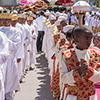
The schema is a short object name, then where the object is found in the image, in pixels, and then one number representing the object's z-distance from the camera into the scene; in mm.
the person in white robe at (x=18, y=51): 7107
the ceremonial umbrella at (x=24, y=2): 35995
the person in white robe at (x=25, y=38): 8611
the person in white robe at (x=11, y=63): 6231
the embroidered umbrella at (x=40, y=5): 25787
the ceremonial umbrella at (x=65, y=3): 32261
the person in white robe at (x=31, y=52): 10238
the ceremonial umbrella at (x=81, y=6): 10391
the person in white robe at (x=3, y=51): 4482
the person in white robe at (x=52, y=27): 8247
